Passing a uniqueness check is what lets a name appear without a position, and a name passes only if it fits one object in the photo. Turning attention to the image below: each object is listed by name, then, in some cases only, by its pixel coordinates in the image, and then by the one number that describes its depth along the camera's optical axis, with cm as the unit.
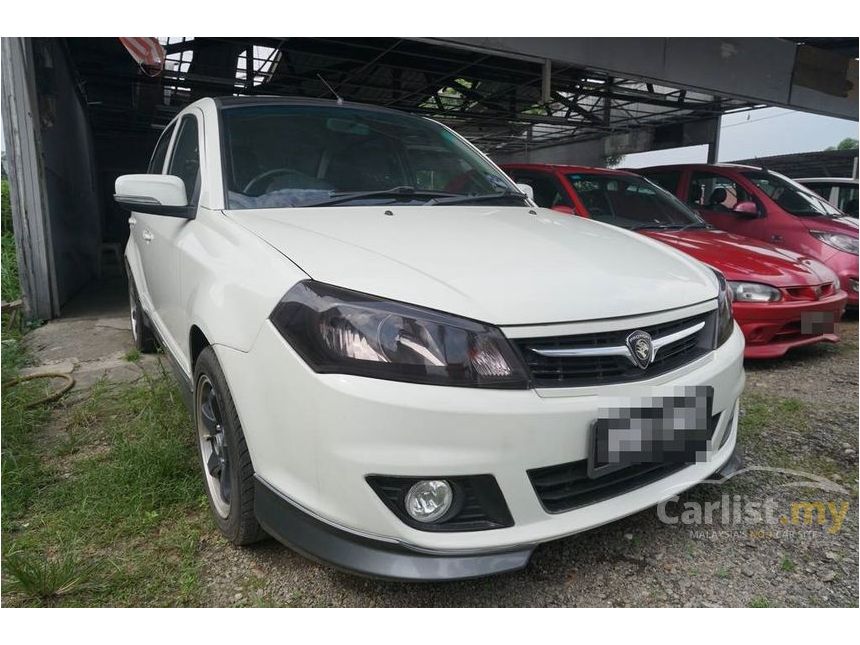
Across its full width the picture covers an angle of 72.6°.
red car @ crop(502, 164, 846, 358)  369
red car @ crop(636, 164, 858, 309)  520
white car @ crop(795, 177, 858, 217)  763
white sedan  141
